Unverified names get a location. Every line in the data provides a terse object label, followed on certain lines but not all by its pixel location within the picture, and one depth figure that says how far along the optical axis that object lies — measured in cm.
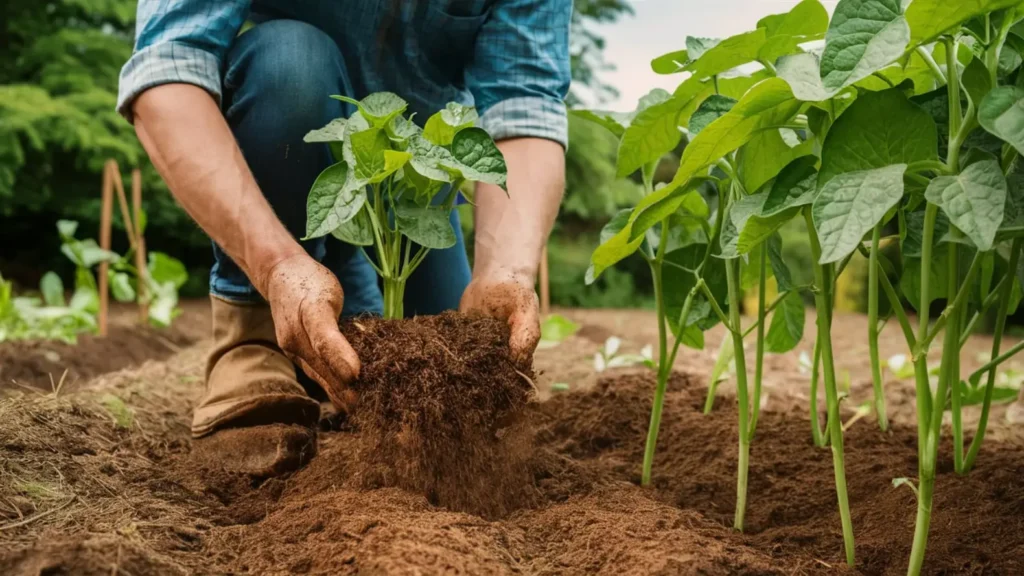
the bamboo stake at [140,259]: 363
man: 138
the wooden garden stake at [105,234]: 355
